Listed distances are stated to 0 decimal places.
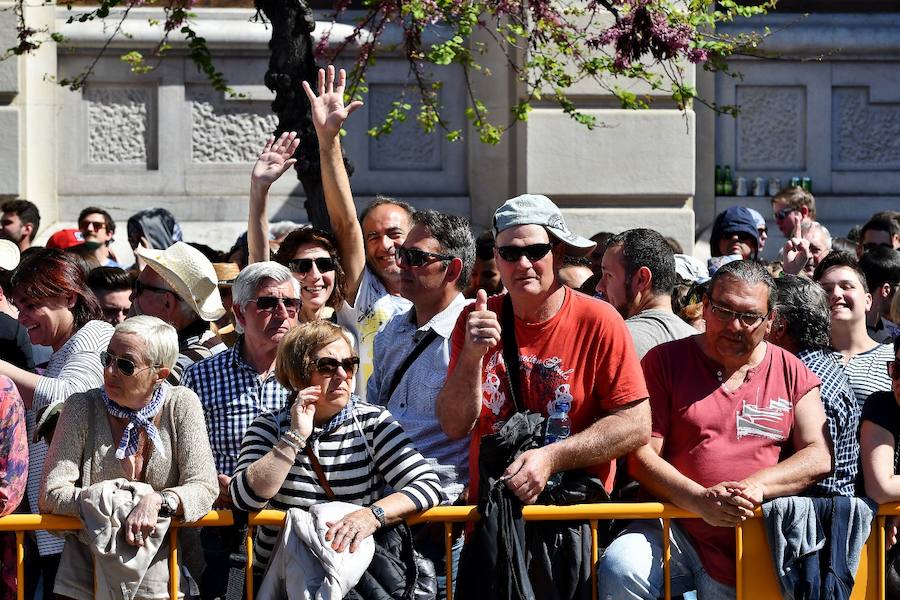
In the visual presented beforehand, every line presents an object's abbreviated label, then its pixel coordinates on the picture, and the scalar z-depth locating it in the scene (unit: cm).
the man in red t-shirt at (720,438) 989
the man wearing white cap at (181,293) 1231
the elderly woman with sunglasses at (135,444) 941
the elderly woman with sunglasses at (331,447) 940
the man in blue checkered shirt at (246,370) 1051
